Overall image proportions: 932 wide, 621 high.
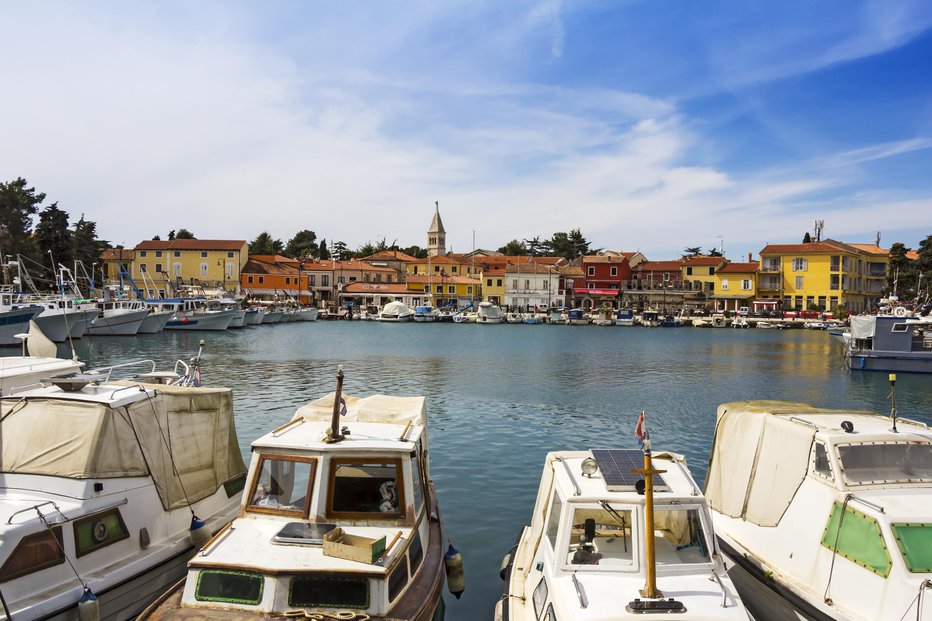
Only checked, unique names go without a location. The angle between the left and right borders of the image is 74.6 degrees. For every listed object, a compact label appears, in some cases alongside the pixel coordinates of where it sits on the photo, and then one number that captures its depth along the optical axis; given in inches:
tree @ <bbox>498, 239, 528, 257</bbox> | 6225.4
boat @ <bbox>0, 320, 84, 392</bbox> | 565.9
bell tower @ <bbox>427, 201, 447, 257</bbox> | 5403.5
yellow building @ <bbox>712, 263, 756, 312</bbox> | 4276.6
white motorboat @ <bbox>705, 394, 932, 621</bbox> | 291.3
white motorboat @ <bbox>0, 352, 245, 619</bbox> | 305.3
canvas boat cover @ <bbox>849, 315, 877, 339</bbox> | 1841.8
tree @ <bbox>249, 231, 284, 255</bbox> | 5890.8
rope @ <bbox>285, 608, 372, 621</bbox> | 267.1
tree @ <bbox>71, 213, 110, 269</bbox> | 3587.6
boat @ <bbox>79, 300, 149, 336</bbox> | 2613.2
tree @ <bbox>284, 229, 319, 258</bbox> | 6141.7
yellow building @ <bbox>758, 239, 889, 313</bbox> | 4035.4
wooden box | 285.6
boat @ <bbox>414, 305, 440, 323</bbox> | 4072.3
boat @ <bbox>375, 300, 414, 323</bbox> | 4042.8
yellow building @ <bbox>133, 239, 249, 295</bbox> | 4399.6
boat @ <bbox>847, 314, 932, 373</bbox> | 1766.7
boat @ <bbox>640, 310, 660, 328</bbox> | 3989.9
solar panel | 302.5
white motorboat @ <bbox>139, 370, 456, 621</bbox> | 274.8
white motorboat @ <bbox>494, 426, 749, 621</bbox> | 254.7
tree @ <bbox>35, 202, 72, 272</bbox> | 3294.8
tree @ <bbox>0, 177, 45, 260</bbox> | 2753.4
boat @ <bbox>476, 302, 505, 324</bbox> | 4060.0
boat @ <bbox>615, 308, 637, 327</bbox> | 4028.1
